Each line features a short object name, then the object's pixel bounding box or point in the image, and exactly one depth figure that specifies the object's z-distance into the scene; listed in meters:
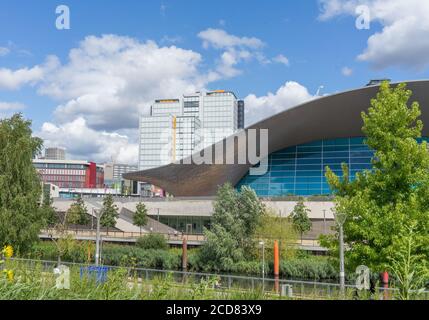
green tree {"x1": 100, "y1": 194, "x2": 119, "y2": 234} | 44.62
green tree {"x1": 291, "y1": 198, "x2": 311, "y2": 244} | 36.75
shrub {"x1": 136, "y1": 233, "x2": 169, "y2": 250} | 36.31
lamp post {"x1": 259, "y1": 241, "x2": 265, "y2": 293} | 28.09
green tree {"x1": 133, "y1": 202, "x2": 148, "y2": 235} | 45.25
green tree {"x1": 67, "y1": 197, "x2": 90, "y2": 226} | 47.06
